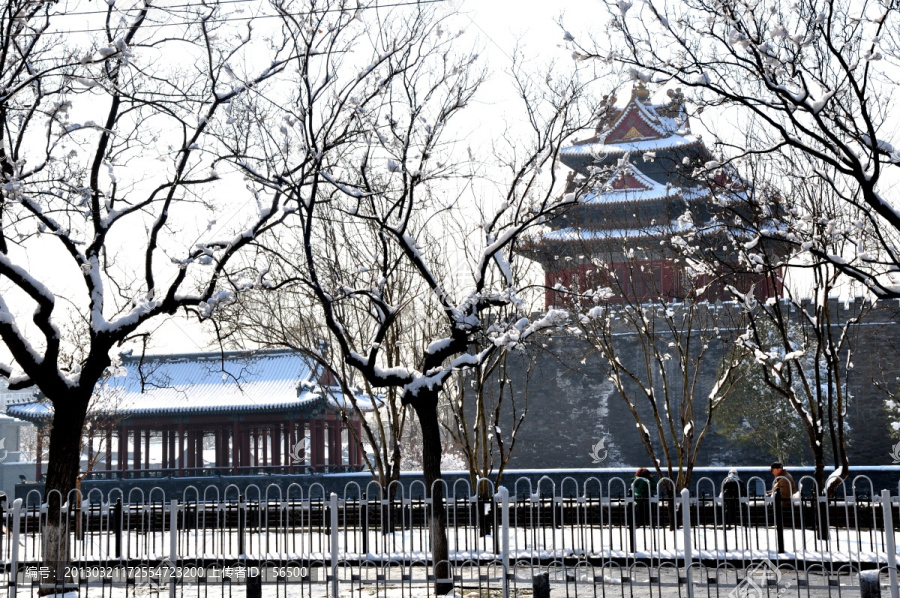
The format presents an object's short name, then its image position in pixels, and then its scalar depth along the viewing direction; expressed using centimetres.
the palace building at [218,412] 2902
